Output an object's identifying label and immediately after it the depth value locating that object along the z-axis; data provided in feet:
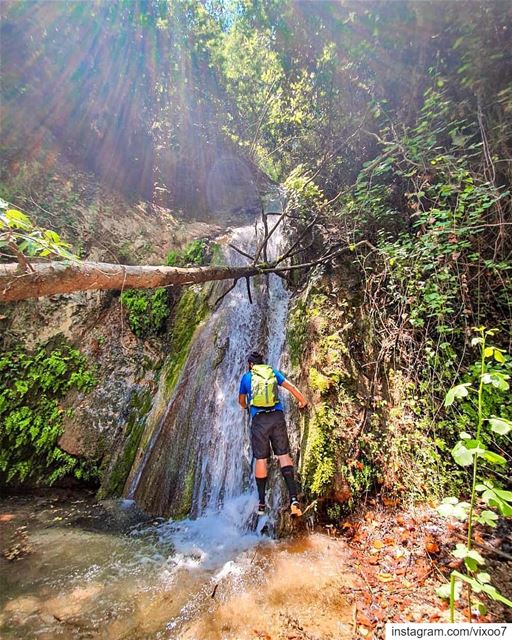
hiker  12.58
